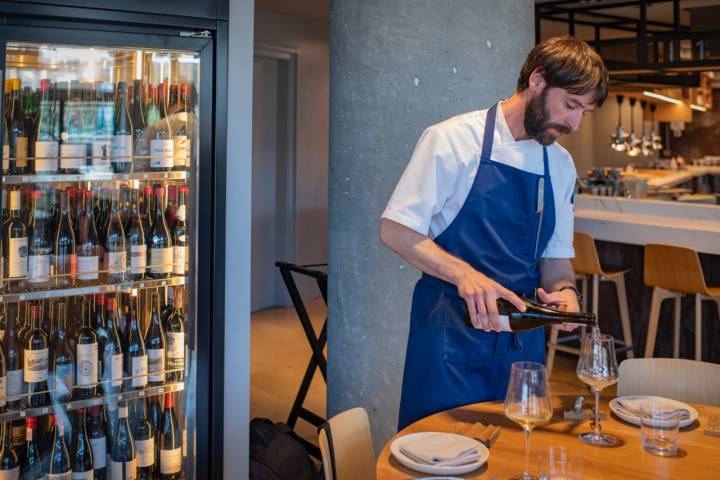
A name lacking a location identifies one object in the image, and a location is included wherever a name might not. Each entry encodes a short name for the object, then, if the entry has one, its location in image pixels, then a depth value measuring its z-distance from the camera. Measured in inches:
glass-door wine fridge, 109.4
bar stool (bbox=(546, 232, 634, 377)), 204.8
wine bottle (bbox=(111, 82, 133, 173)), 114.0
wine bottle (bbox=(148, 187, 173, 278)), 117.7
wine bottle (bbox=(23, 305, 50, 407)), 110.4
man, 84.0
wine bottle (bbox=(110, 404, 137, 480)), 117.2
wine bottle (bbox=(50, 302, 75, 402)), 112.1
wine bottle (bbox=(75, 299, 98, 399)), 113.0
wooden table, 65.6
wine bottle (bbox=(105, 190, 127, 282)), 115.6
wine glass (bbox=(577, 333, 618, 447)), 73.3
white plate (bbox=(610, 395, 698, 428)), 76.5
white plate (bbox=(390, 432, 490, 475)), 64.8
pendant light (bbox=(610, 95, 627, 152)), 359.3
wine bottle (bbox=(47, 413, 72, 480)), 113.6
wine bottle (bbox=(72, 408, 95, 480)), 115.1
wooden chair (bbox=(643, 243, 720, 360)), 186.9
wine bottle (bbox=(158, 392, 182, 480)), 121.0
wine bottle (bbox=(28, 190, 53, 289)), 110.0
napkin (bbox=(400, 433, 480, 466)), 66.0
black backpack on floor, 130.9
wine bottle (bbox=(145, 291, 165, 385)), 118.1
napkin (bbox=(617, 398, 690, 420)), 77.8
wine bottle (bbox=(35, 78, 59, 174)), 109.4
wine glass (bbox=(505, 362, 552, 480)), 63.4
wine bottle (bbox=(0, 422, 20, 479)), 111.0
